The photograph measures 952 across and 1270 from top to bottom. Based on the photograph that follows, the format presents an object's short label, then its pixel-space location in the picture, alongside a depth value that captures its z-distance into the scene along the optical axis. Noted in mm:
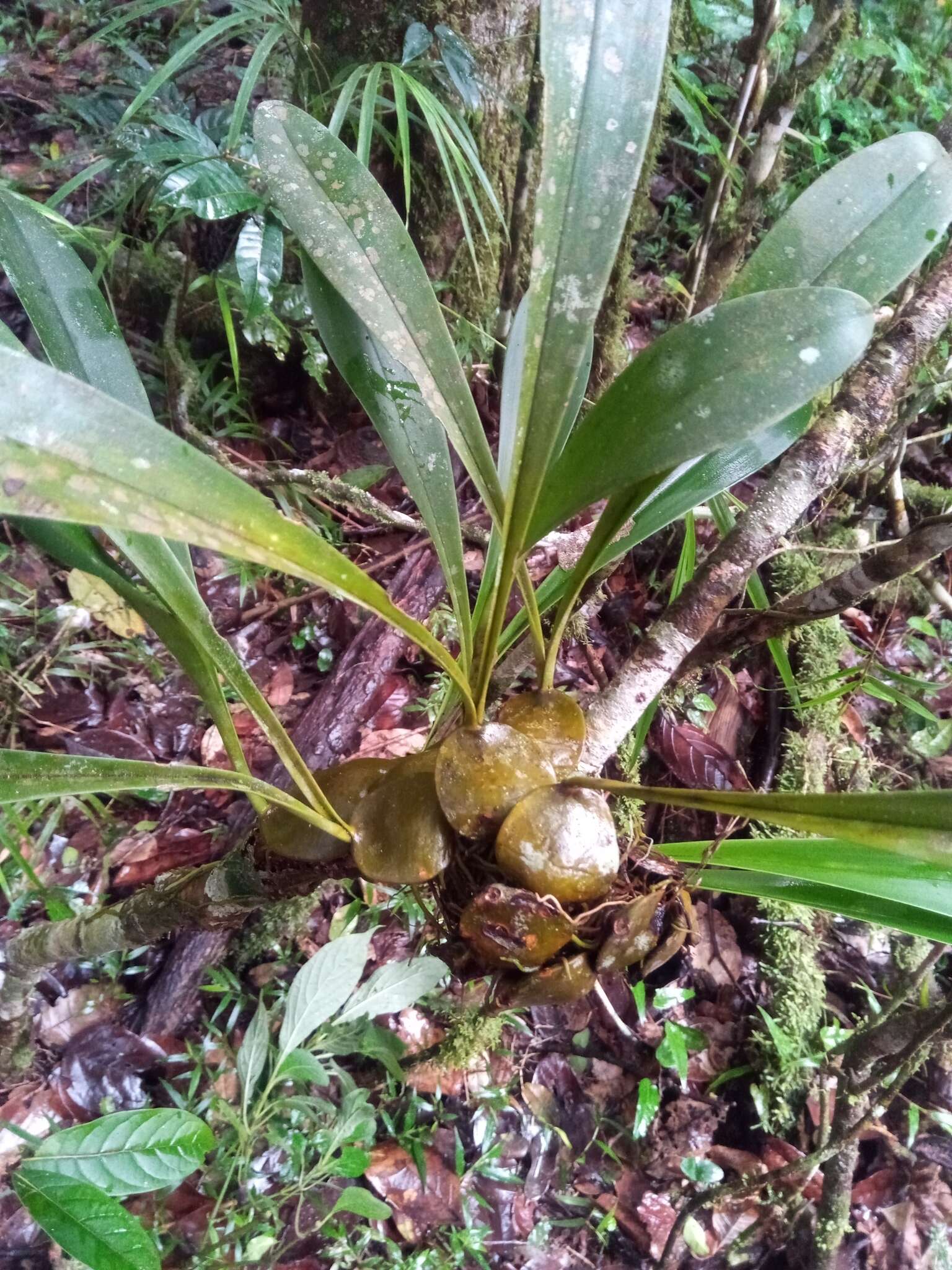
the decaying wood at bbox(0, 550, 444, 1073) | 674
